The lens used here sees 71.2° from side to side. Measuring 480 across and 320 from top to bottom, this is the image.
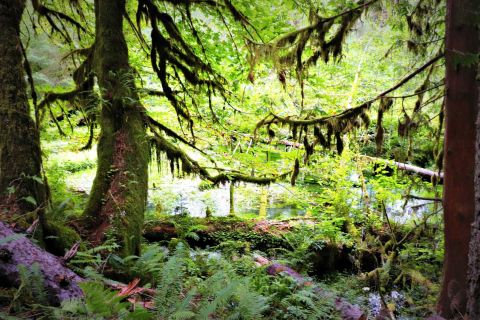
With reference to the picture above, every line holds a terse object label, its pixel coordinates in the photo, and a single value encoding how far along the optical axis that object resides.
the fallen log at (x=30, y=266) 2.34
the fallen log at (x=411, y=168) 8.70
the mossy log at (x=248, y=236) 8.15
